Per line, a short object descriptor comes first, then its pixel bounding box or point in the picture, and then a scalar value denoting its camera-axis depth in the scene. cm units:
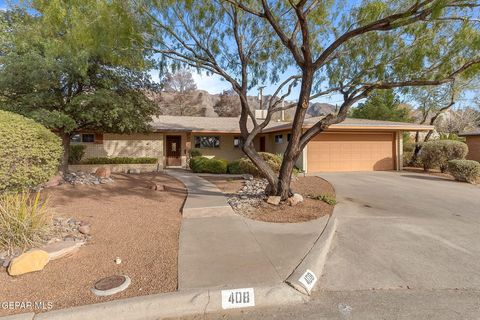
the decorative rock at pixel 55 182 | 875
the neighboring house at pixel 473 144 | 1859
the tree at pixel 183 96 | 3631
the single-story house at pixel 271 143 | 1546
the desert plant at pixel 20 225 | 423
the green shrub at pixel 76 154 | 1478
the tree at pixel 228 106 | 3953
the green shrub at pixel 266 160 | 1138
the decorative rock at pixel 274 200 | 733
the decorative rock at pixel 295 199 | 746
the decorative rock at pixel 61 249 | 415
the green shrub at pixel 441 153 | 1441
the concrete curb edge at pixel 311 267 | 347
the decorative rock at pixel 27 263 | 369
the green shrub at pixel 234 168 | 1362
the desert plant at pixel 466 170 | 1211
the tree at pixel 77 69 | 646
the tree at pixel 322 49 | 655
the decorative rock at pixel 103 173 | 1068
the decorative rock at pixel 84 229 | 512
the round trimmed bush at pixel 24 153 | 548
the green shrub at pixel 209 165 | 1422
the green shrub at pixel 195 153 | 1766
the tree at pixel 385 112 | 2681
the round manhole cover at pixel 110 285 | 330
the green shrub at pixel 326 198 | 779
